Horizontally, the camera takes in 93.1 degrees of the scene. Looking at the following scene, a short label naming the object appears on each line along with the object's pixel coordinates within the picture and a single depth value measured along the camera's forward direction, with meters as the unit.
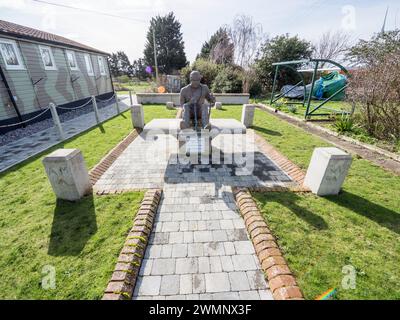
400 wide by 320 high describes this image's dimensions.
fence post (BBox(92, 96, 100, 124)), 8.21
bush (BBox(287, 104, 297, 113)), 10.13
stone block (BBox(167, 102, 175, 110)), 11.25
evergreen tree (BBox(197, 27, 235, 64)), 25.83
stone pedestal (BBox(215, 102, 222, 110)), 11.52
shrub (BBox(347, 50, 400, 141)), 5.52
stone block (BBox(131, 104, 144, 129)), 7.29
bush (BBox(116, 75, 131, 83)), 39.91
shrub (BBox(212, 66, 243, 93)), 15.41
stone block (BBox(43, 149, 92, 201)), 3.07
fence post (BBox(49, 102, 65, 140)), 6.14
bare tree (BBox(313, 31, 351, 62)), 27.23
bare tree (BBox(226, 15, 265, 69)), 25.16
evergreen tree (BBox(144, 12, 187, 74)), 35.12
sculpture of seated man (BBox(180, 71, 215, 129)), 4.72
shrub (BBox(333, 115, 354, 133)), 6.68
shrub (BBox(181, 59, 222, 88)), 17.61
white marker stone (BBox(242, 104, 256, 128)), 7.57
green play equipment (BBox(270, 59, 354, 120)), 13.19
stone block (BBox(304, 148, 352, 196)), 3.22
